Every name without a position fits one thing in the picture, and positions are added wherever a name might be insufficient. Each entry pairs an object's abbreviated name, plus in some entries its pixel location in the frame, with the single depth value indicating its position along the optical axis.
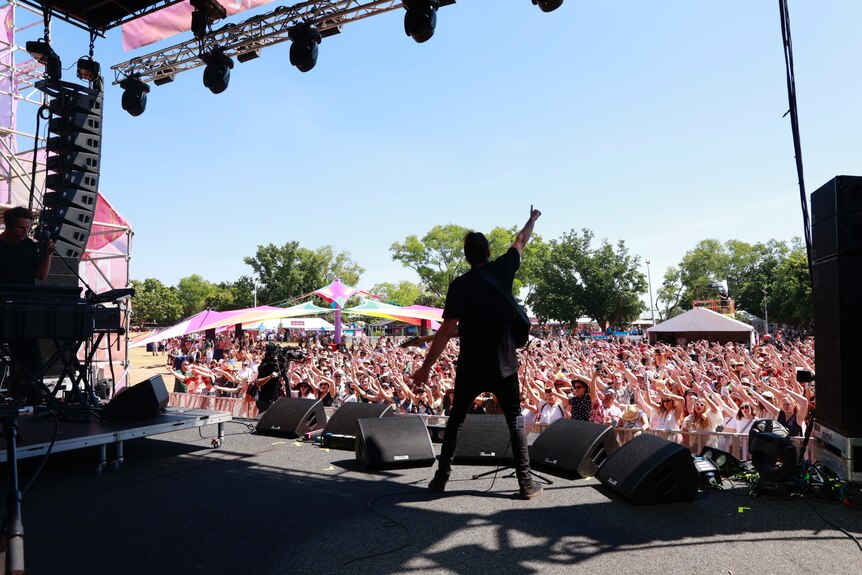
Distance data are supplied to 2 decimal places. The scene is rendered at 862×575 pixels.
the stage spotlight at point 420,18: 6.50
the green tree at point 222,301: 68.23
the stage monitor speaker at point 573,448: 4.02
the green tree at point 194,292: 96.69
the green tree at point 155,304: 66.75
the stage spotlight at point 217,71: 8.26
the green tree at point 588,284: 40.41
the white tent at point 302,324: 34.88
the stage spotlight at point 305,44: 7.59
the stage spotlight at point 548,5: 5.84
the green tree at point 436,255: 51.75
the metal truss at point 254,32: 7.36
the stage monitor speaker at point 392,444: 4.30
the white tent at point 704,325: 20.86
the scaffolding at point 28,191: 11.20
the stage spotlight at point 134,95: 9.15
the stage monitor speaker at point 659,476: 3.30
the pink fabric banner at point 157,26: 8.44
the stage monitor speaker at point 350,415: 5.21
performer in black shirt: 3.57
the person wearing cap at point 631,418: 5.56
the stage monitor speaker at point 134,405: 4.72
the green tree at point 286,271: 56.00
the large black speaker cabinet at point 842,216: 3.35
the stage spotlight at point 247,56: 8.16
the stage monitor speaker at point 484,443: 4.40
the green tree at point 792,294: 46.78
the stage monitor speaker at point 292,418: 5.66
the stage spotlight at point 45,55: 7.49
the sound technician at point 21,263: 4.64
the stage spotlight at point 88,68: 7.91
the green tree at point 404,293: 64.06
